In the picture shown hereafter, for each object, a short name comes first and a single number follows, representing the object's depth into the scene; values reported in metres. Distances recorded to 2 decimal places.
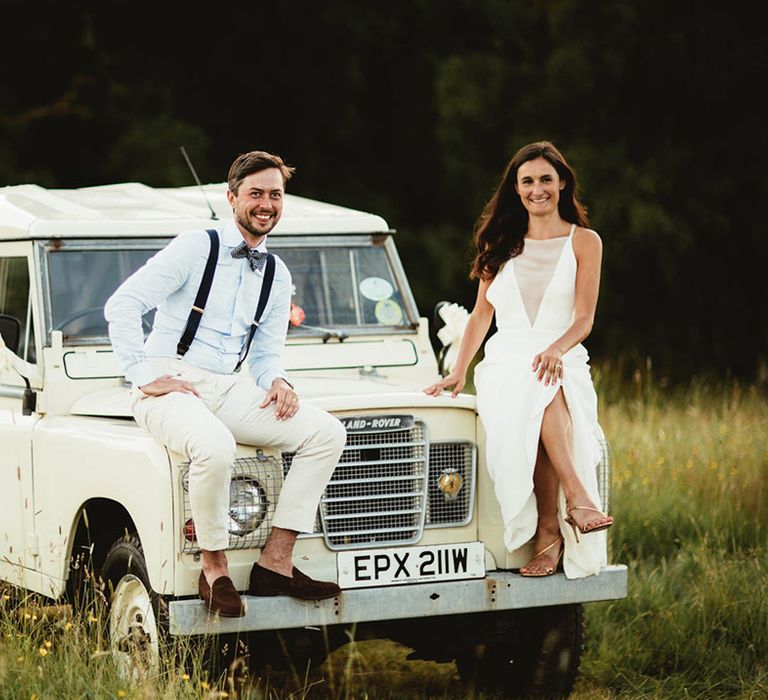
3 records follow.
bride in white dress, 9.63
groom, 8.73
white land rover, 9.17
